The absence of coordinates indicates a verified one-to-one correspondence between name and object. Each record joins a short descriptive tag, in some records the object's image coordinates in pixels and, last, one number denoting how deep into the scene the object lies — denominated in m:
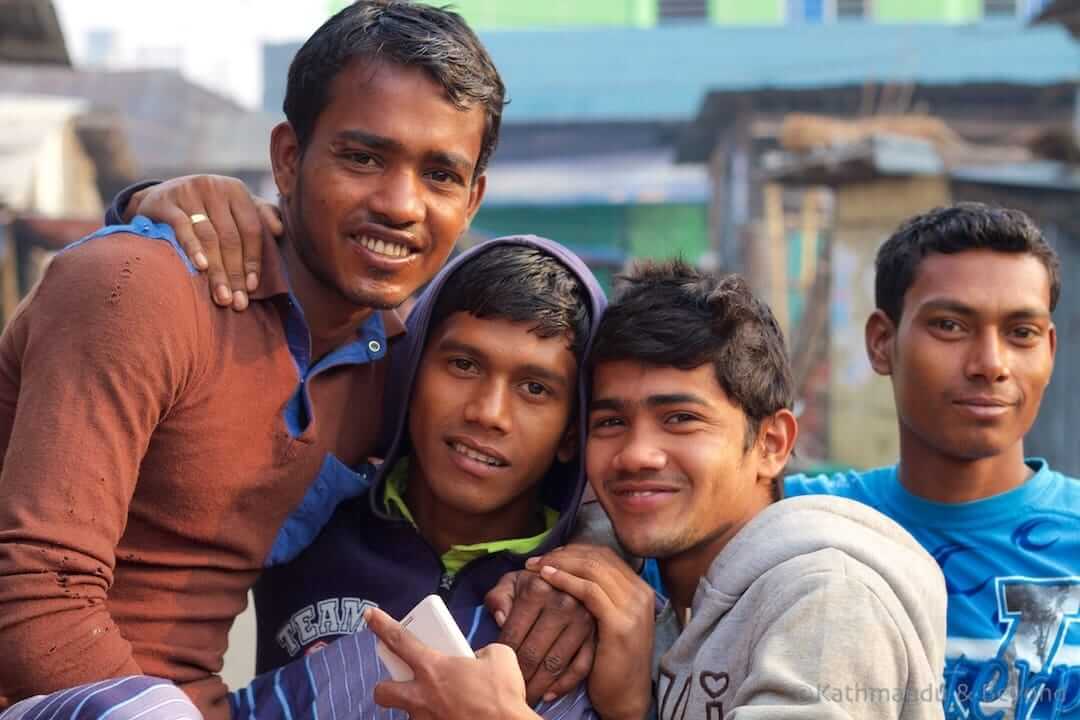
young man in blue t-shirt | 2.62
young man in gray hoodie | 1.99
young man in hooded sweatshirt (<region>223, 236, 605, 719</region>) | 2.51
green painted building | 18.97
